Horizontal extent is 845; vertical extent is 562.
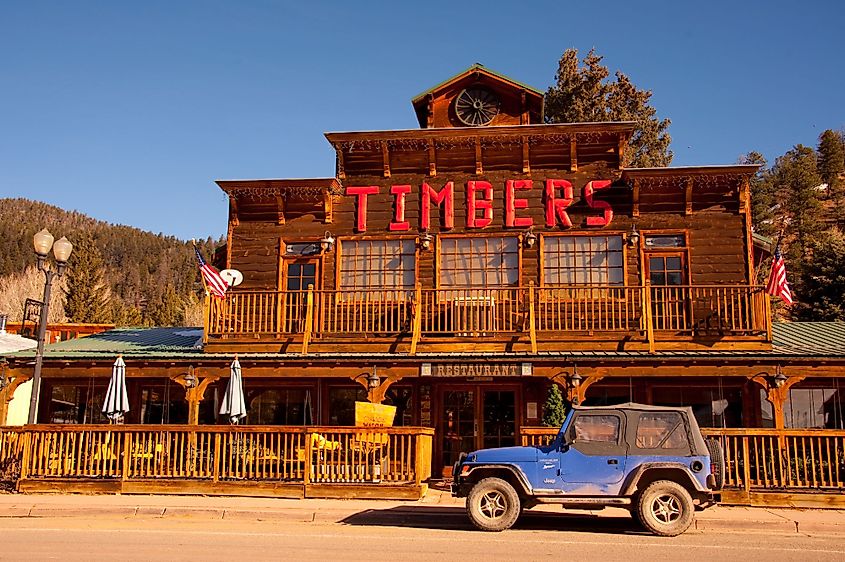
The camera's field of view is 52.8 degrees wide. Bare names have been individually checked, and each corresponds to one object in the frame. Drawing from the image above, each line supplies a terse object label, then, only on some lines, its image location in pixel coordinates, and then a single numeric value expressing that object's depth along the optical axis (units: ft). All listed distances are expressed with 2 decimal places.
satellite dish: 63.57
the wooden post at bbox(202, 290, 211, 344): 60.80
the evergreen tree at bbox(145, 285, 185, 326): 231.09
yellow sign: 52.03
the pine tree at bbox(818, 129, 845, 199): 247.38
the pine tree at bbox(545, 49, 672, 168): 142.00
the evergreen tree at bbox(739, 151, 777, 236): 190.19
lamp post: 50.85
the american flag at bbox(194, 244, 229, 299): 60.03
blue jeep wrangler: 37.22
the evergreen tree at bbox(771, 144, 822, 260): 184.54
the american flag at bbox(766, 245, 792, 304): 56.08
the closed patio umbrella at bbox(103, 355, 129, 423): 55.21
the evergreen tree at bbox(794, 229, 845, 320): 115.75
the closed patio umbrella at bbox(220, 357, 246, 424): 54.08
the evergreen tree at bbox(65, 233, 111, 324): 199.52
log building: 57.67
